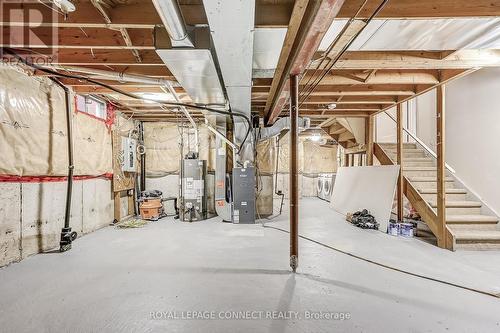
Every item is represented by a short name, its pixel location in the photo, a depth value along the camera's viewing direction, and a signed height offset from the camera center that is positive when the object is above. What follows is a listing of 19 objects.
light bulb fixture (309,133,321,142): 7.63 +0.94
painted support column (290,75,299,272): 2.58 +0.02
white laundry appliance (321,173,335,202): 7.91 -0.65
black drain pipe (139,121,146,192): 6.02 +0.02
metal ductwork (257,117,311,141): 5.31 +0.83
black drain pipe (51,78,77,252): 3.13 -0.31
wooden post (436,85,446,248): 3.38 -0.03
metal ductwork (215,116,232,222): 5.14 -0.24
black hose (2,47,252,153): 2.07 +0.83
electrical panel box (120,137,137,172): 5.15 +0.23
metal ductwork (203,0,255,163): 1.55 +0.99
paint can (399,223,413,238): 3.90 -1.01
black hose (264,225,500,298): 2.07 -1.06
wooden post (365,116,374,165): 5.36 +0.55
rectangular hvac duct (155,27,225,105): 2.07 +0.97
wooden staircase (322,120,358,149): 6.43 +0.90
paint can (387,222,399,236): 3.95 -1.01
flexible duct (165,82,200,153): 3.21 +0.95
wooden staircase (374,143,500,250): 3.29 -0.64
